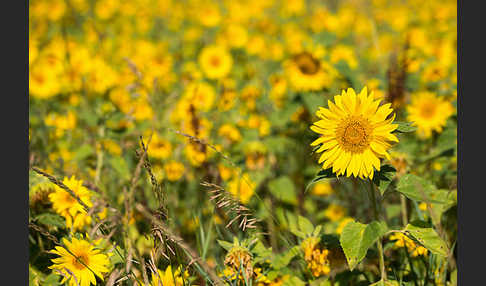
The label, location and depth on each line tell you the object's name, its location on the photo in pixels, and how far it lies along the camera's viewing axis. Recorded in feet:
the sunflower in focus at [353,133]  9.15
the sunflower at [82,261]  9.37
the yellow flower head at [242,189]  10.99
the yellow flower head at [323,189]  11.70
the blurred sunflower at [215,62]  14.03
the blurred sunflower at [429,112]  10.92
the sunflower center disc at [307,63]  11.86
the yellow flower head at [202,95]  12.21
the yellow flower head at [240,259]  9.38
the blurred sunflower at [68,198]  9.78
